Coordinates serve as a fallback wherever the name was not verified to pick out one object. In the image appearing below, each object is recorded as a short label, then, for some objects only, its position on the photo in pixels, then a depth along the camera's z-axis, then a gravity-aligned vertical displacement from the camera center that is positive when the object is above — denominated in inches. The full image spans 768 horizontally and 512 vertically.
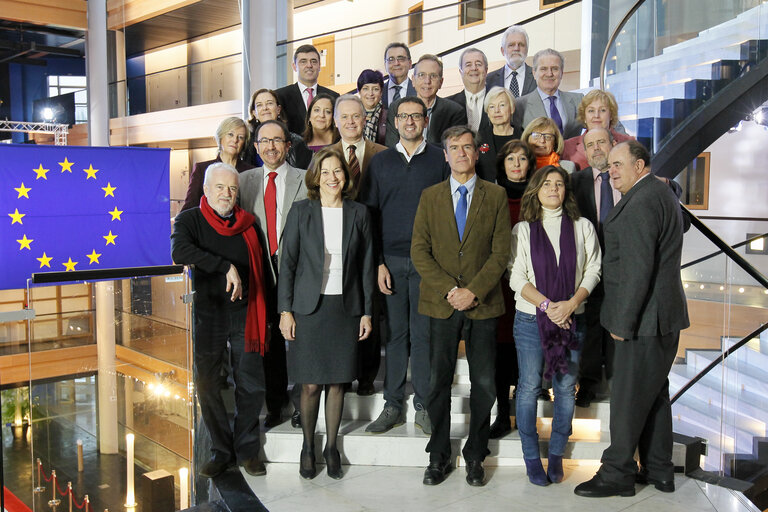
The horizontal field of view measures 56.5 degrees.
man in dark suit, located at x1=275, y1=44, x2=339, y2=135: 176.1 +26.5
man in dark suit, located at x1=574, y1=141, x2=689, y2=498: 121.9 -19.6
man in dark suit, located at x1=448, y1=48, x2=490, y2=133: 172.7 +27.5
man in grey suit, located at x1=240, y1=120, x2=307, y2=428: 139.3 +0.5
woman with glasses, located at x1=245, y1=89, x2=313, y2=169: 151.9 +16.6
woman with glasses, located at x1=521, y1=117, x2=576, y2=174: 143.6 +11.4
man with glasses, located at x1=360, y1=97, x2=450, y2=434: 138.3 -5.9
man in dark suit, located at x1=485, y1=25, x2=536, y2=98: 177.9 +33.0
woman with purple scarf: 127.4 -17.4
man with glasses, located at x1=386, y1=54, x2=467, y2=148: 162.2 +21.6
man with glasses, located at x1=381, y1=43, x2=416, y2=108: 174.6 +30.2
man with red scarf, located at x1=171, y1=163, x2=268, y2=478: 129.5 -20.6
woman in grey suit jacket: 130.6 -15.7
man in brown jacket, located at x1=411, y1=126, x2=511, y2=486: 128.3 -13.8
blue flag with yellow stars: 289.4 -5.4
